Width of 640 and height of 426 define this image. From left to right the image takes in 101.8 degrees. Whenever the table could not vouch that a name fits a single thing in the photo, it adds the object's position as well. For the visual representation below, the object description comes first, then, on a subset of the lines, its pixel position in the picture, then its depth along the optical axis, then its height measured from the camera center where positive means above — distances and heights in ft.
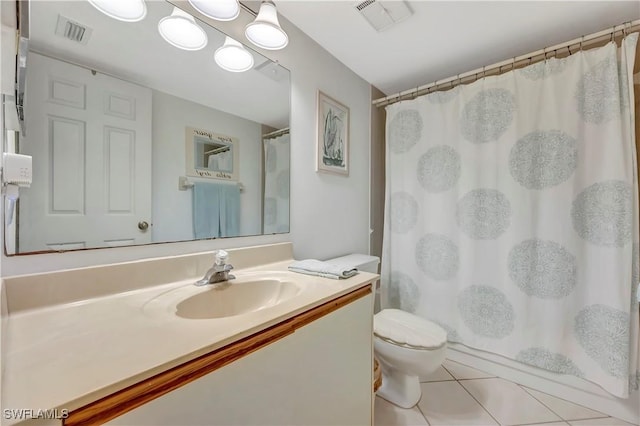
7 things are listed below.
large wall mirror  2.39 +0.87
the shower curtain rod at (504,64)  4.23 +2.99
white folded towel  3.28 -0.75
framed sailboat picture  5.22 +1.63
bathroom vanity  1.31 -0.85
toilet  4.13 -2.24
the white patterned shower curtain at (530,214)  4.12 -0.02
